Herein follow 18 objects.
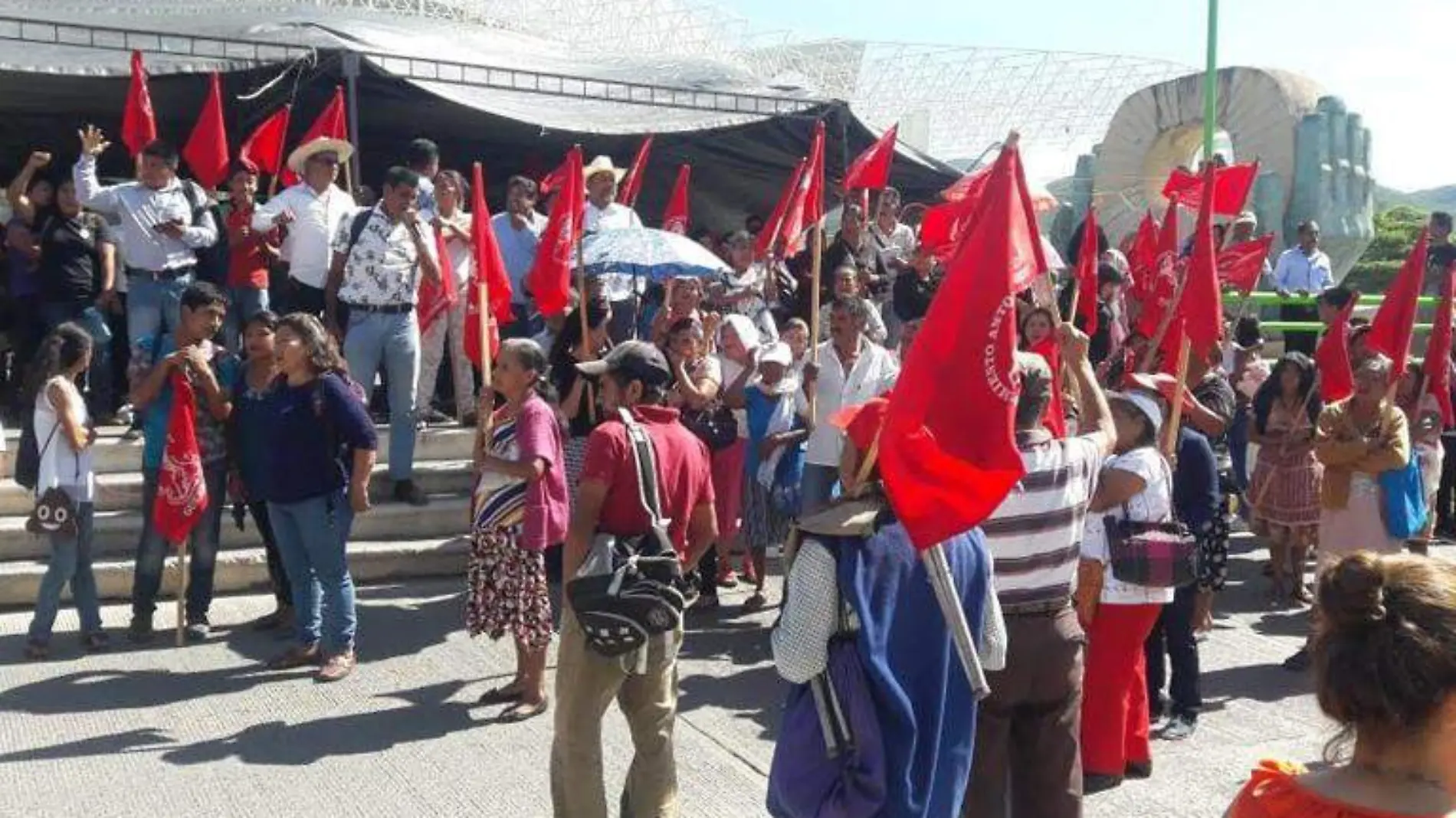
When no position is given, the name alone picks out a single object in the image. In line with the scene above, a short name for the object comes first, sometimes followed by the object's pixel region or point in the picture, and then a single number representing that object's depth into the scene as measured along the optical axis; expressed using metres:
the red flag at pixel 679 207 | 11.73
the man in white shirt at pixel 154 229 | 8.86
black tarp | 11.77
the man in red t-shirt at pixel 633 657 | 4.58
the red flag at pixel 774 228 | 9.91
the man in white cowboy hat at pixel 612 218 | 10.00
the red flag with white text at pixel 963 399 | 3.28
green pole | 19.78
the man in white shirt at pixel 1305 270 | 14.22
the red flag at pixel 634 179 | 11.47
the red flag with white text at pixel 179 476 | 6.98
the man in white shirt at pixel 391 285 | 8.57
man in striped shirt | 4.20
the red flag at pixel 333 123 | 10.12
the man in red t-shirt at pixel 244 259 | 9.40
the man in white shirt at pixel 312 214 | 9.25
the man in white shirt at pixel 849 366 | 7.72
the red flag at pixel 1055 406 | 4.79
